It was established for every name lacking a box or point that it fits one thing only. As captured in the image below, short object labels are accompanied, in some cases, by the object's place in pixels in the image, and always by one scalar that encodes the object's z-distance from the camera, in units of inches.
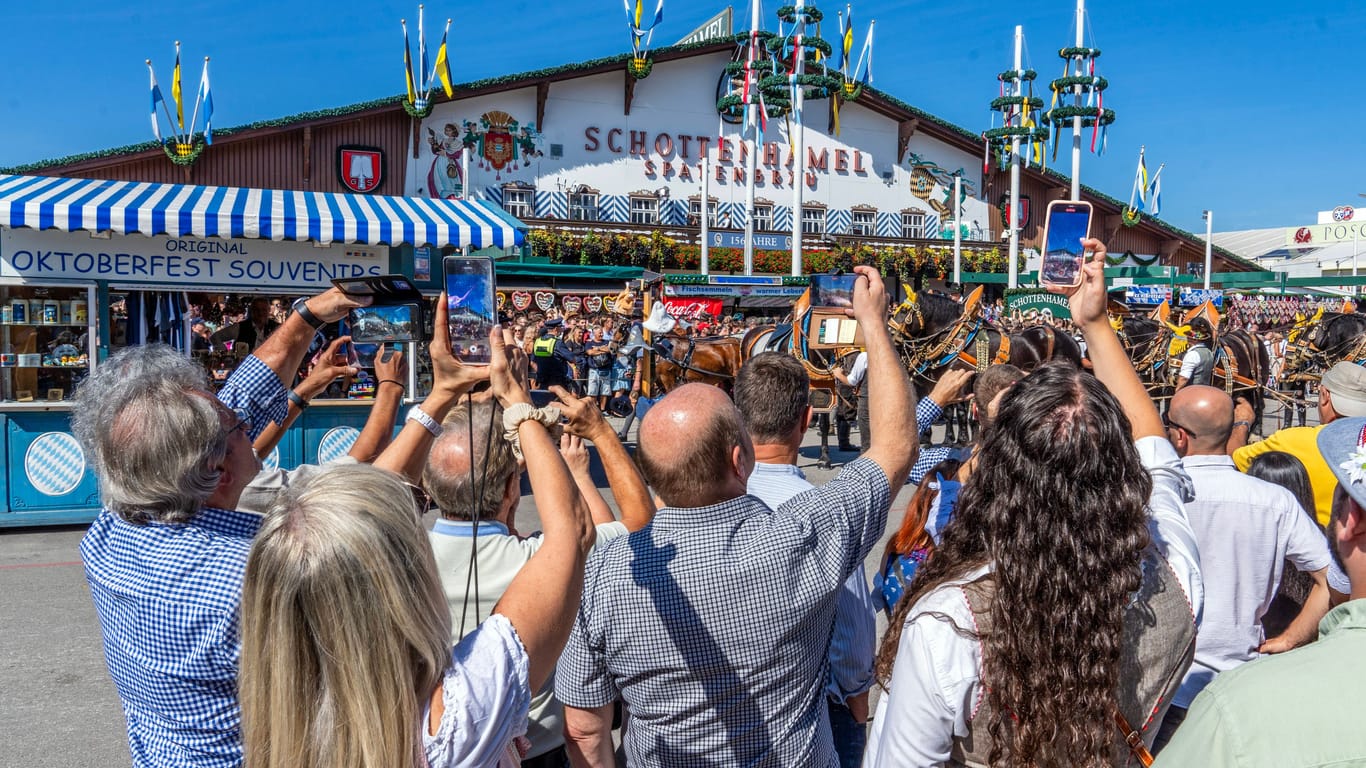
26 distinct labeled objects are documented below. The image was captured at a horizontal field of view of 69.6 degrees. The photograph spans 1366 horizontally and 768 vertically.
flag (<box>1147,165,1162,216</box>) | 1358.3
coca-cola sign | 873.5
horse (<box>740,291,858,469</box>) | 449.7
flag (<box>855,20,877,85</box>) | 1178.0
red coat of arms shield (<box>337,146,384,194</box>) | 1131.3
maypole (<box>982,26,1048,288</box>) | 1080.8
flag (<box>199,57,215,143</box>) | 980.6
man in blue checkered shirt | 70.5
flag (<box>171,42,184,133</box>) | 967.8
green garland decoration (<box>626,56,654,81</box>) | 1215.6
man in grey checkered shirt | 85.2
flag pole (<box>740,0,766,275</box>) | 989.2
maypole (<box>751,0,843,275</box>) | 914.1
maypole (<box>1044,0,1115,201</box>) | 1084.5
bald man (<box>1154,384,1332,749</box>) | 113.7
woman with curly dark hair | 69.3
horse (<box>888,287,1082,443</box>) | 441.4
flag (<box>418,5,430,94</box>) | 1058.1
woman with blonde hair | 58.4
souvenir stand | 328.5
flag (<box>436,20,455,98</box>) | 1052.5
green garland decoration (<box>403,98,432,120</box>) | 1114.7
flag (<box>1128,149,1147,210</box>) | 1312.7
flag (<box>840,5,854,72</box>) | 1125.6
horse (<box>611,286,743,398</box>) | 550.9
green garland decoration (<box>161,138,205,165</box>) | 1012.5
